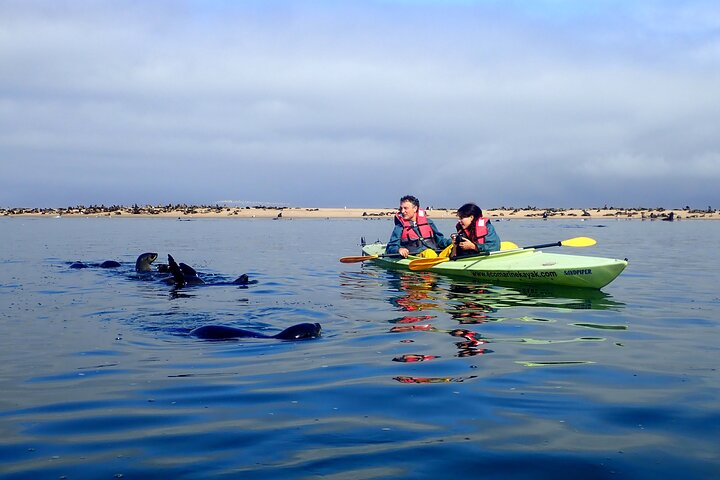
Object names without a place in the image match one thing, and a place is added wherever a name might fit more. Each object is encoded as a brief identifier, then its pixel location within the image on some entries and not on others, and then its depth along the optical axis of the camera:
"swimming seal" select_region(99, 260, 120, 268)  18.25
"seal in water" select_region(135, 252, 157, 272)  16.95
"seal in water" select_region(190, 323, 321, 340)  8.61
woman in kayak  15.53
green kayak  13.02
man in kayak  17.86
